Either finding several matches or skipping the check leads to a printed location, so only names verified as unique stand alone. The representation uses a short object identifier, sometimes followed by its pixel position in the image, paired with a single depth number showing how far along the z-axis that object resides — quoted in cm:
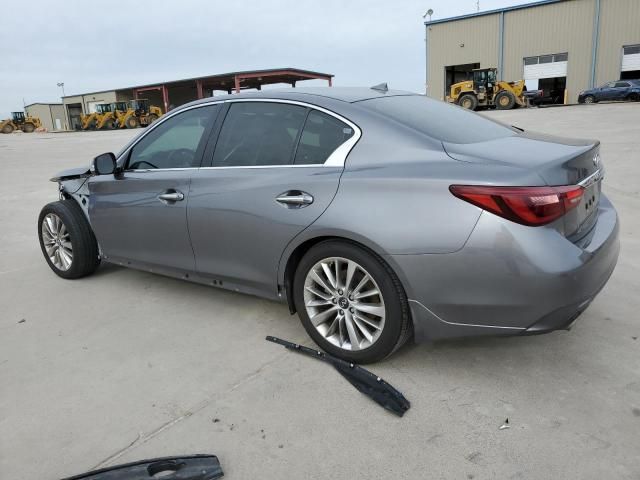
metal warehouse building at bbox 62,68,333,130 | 4438
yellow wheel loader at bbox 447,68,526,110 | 2798
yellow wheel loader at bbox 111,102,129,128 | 4143
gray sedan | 235
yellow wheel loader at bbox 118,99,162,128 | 4069
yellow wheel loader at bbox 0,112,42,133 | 4931
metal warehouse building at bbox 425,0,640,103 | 3228
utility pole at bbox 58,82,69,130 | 7014
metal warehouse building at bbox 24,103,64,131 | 6988
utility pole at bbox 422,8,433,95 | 4041
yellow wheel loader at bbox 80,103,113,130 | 4219
